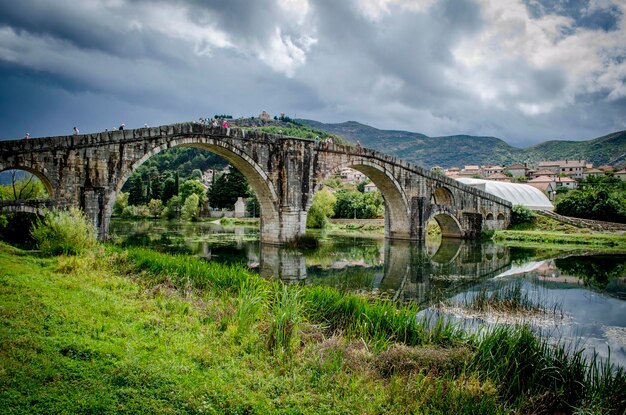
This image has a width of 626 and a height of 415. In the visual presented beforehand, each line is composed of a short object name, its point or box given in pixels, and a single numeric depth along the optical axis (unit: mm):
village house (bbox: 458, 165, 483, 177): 105188
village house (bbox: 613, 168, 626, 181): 78262
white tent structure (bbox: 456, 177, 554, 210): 49938
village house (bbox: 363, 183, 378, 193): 88188
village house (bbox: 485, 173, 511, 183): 82950
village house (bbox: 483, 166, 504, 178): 103000
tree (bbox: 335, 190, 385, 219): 52375
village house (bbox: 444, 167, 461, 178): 105969
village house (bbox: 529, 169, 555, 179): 93569
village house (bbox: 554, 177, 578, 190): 80750
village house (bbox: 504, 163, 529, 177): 101812
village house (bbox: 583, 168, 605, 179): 87938
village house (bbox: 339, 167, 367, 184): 117925
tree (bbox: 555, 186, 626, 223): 40312
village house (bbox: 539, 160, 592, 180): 95138
